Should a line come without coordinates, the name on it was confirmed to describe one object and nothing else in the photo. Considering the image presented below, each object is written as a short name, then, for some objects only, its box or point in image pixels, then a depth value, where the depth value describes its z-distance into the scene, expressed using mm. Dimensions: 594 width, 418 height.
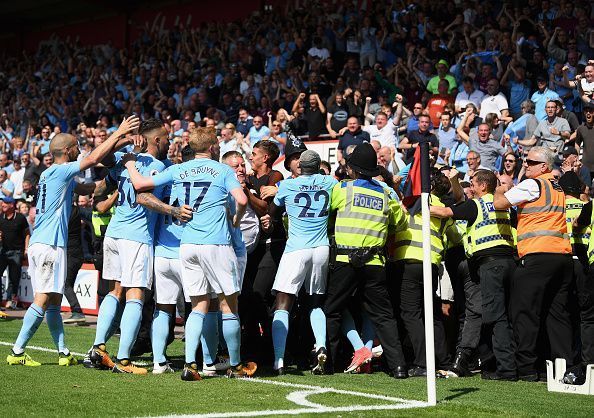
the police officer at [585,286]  9297
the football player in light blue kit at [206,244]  8562
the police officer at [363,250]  9461
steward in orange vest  9289
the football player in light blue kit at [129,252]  9039
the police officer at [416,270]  9680
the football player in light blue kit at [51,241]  9281
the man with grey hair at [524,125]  15852
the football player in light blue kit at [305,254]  9367
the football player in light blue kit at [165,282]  9070
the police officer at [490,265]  9570
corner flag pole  7414
